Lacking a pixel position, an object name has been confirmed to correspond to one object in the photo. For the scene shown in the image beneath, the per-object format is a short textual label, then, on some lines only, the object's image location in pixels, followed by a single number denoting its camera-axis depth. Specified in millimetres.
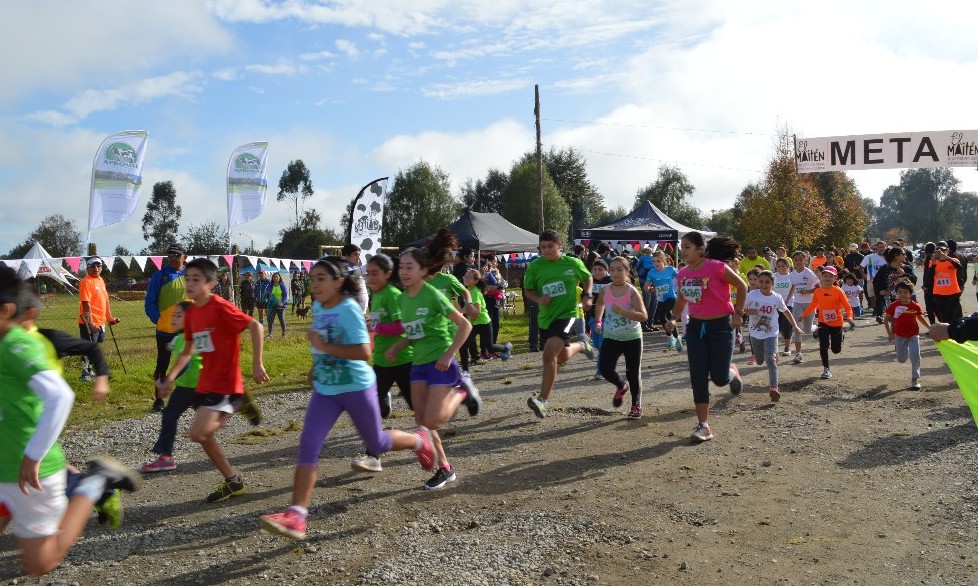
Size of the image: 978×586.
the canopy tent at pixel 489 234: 27906
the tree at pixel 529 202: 65688
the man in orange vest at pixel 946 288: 12703
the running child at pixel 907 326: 9969
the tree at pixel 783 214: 38656
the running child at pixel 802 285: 13312
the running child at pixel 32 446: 3543
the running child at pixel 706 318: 7469
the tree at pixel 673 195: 89625
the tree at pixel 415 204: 64375
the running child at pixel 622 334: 8383
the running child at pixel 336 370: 4812
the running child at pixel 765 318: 9844
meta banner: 21484
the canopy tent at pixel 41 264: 33750
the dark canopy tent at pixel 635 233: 26312
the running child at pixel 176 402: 6395
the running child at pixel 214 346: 5766
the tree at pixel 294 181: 92438
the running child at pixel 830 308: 11078
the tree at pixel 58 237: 80625
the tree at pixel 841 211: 49500
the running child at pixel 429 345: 6004
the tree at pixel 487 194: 80250
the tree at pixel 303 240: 69750
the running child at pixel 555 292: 8492
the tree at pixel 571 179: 77500
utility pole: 32000
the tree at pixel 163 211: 91375
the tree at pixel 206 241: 64438
